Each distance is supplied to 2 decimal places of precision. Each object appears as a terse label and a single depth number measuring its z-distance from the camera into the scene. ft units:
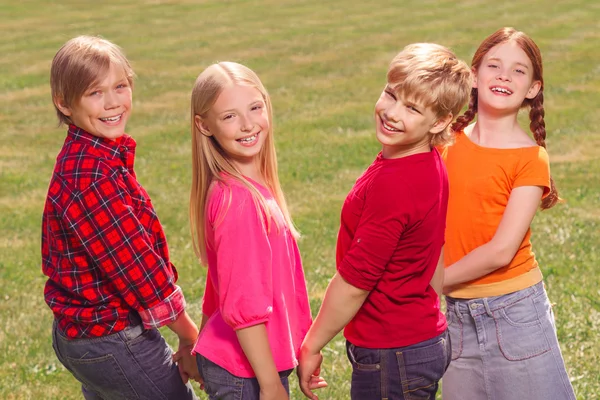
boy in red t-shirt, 10.23
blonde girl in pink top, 10.15
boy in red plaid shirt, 10.48
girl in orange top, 11.85
